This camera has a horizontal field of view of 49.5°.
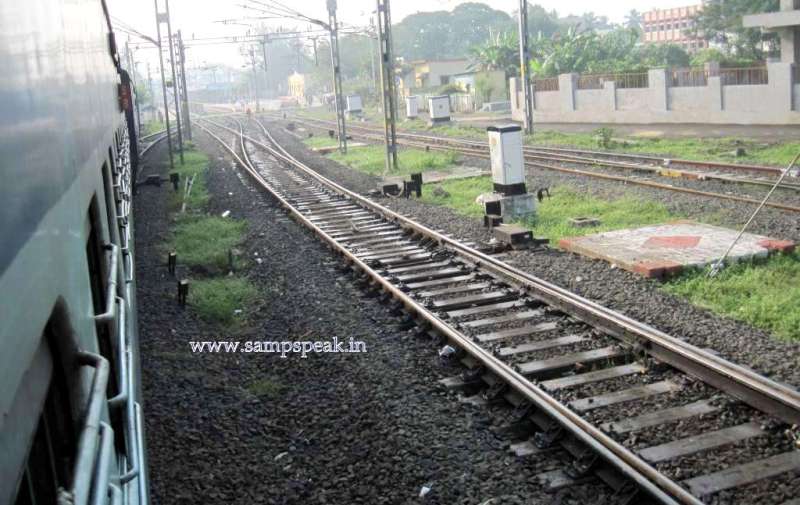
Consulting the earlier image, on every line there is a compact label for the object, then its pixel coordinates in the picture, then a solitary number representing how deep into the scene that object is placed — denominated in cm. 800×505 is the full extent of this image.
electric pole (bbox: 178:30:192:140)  3556
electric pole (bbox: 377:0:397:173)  1989
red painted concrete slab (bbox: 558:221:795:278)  912
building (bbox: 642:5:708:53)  10769
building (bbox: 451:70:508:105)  5259
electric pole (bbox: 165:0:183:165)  2895
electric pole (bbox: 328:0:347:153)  2825
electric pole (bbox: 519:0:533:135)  2559
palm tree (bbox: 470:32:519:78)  5356
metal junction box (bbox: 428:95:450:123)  3816
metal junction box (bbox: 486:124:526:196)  1327
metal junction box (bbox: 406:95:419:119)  4466
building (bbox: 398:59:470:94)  7325
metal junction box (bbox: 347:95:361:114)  5241
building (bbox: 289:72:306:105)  10344
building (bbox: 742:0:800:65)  2730
